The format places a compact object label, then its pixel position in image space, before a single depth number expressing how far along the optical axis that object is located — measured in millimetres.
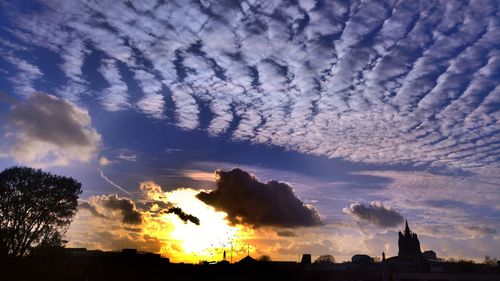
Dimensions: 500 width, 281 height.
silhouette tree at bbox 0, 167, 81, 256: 40969
